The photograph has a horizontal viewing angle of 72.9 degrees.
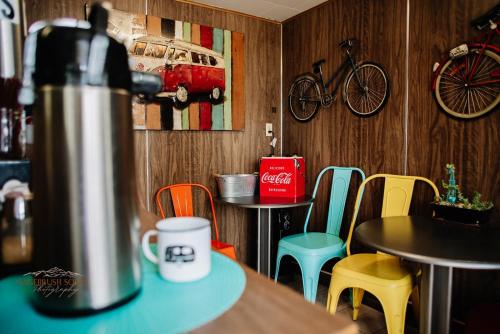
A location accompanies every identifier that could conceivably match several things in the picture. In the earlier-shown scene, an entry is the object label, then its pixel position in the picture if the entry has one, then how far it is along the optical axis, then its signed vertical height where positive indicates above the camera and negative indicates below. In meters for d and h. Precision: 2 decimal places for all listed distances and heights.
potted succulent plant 1.85 -0.33
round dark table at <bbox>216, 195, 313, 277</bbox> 2.81 -0.64
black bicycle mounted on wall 2.83 +0.56
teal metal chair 2.55 -0.76
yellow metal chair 1.93 -0.75
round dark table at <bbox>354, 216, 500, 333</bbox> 1.35 -0.43
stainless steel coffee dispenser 0.50 -0.02
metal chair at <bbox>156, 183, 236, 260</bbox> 3.11 -0.45
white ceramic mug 0.64 -0.20
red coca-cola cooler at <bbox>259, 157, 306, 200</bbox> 3.00 -0.26
